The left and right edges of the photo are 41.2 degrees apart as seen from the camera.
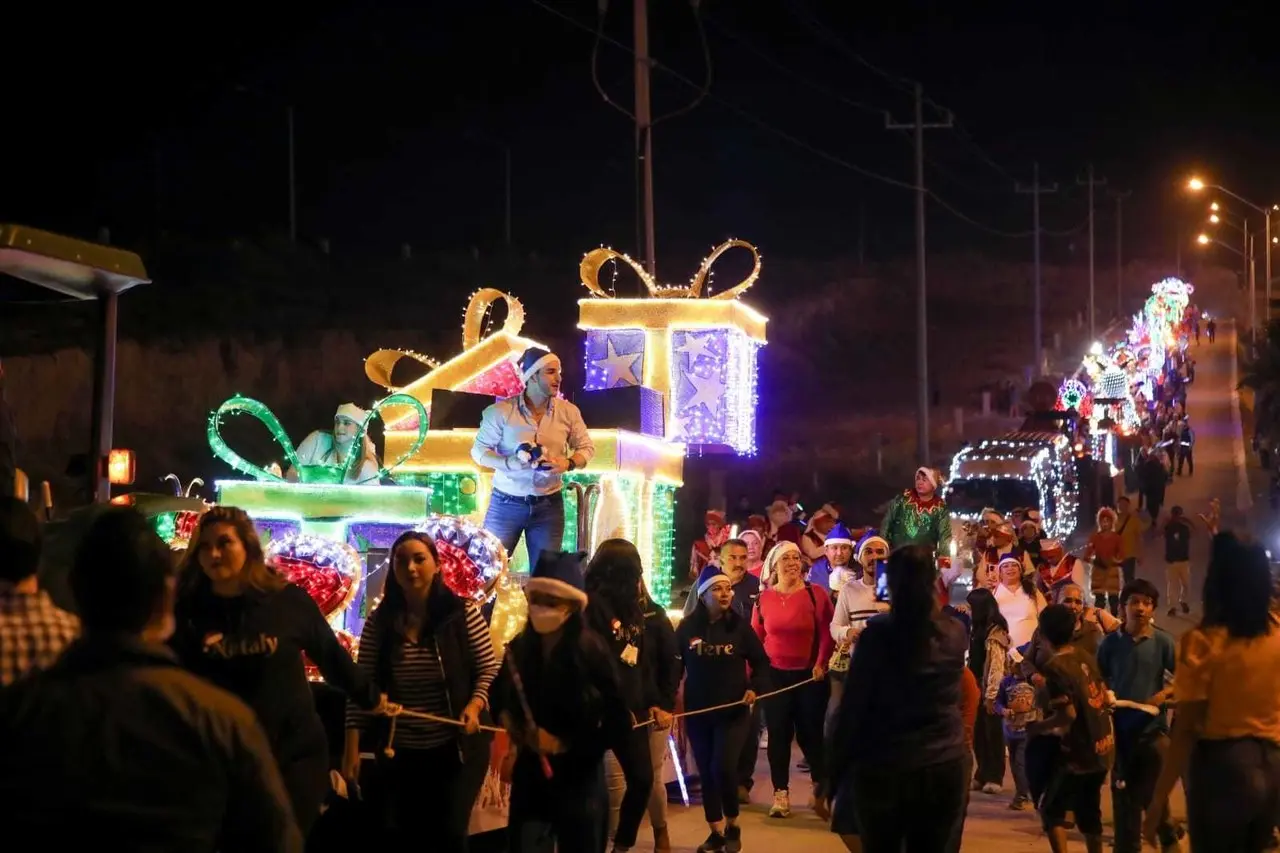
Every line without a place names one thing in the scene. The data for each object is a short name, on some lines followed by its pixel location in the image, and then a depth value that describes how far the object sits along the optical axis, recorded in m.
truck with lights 30.58
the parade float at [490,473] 9.64
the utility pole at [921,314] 31.69
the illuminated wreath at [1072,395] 38.75
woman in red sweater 11.37
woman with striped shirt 7.10
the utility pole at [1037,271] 52.73
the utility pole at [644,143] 19.62
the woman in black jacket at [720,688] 9.84
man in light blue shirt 10.90
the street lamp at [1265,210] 43.91
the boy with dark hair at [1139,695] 9.12
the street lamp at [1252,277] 59.27
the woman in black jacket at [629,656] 8.23
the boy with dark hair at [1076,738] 8.96
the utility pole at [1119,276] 78.19
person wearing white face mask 7.18
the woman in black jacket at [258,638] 6.08
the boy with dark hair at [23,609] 4.67
